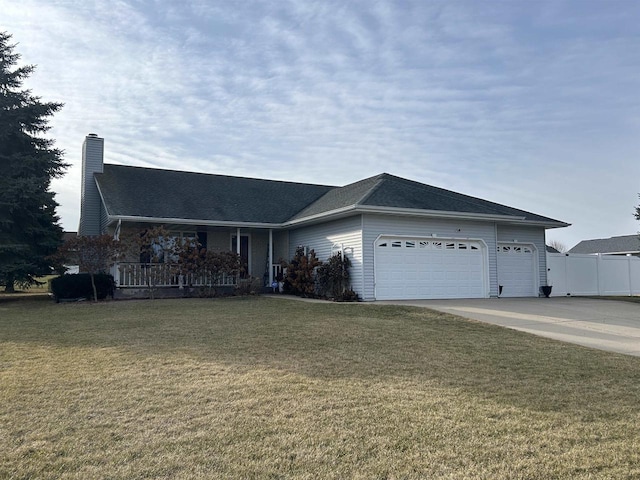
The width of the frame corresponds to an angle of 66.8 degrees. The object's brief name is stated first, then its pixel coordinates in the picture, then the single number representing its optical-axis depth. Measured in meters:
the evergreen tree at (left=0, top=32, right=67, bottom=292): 17.14
